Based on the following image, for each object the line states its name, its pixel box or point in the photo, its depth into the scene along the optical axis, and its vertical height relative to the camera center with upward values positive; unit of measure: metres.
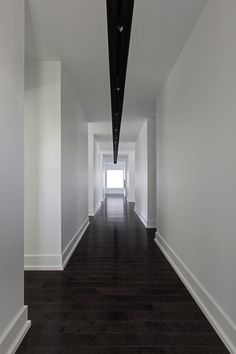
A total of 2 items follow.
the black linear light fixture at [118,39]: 2.13 +1.50
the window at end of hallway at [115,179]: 22.46 +0.02
